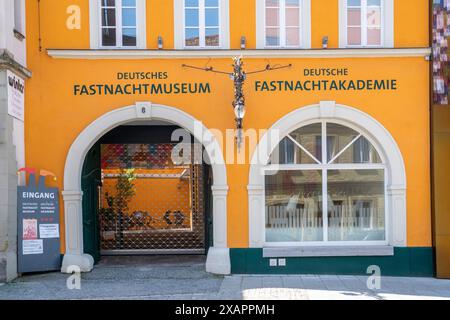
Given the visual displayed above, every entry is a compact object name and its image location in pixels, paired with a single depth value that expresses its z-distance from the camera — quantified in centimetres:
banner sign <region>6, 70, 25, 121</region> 916
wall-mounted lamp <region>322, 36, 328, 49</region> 995
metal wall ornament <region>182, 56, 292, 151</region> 945
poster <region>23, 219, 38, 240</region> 941
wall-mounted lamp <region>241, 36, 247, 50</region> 991
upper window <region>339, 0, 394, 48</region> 1010
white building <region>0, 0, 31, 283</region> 898
